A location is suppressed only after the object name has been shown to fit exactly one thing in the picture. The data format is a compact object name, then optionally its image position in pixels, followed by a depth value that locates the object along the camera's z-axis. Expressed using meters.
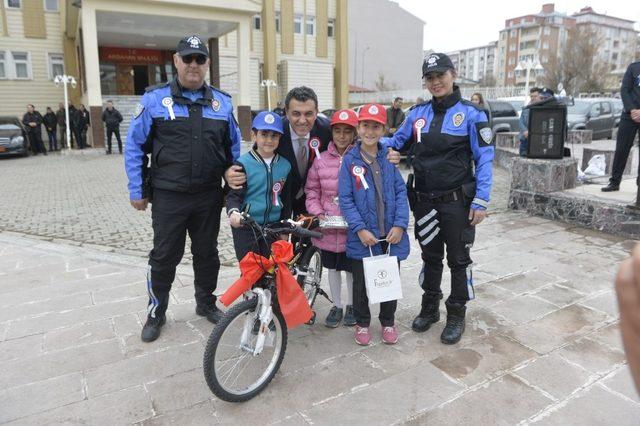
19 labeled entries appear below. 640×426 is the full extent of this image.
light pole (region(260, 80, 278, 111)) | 24.39
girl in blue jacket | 3.24
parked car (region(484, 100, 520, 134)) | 16.23
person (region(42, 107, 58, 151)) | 18.44
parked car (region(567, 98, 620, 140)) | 17.14
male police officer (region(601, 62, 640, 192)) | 5.98
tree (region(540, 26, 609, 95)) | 41.72
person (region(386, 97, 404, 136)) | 11.77
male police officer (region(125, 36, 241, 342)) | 3.31
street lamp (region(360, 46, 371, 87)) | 46.06
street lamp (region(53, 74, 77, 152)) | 17.27
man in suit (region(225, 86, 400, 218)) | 3.33
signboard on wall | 23.70
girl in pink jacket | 3.41
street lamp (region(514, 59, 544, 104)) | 19.72
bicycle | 2.64
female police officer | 3.30
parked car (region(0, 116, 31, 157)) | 15.94
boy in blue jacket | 3.20
